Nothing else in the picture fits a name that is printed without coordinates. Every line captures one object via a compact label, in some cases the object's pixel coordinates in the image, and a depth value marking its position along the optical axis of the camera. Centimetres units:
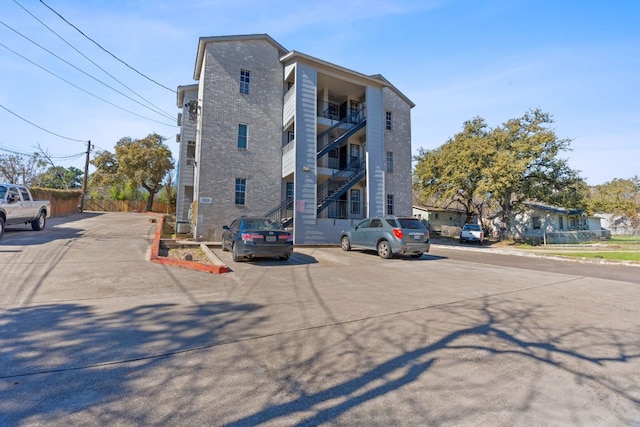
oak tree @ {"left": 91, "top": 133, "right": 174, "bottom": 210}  3566
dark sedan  946
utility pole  3109
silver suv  1134
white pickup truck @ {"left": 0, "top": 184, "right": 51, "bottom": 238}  1137
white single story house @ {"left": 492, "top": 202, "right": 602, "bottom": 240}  3575
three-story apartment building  1700
